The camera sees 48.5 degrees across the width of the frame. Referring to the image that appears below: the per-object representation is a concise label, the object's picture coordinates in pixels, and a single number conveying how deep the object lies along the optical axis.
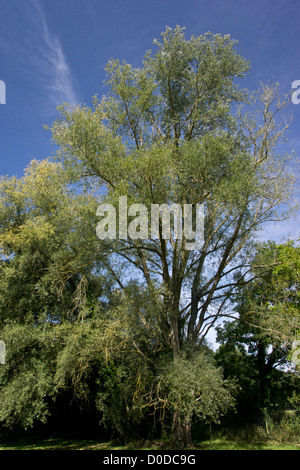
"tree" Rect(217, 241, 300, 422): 13.52
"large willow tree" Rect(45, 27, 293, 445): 12.44
